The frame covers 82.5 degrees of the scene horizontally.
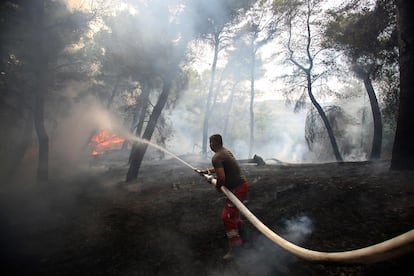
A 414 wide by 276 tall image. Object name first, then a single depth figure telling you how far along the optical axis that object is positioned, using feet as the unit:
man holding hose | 13.04
